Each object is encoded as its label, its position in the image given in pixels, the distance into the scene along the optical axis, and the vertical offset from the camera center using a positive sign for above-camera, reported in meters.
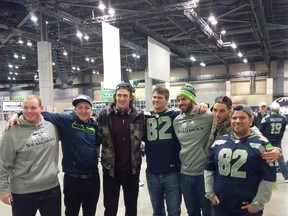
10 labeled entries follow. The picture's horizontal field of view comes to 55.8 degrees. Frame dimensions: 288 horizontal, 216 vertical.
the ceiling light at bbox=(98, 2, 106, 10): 8.98 +2.87
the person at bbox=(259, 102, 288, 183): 4.78 -0.64
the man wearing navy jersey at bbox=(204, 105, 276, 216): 1.82 -0.56
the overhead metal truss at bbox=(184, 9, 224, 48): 9.59 +2.59
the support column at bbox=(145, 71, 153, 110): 17.55 +0.16
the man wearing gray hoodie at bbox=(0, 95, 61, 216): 2.08 -0.56
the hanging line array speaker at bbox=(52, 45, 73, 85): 13.16 +1.56
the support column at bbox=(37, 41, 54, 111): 9.98 +0.79
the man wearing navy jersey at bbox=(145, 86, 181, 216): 2.44 -0.61
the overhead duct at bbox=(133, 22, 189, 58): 10.98 +2.44
